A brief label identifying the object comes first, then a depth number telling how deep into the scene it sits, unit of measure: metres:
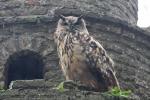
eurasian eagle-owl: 12.89
